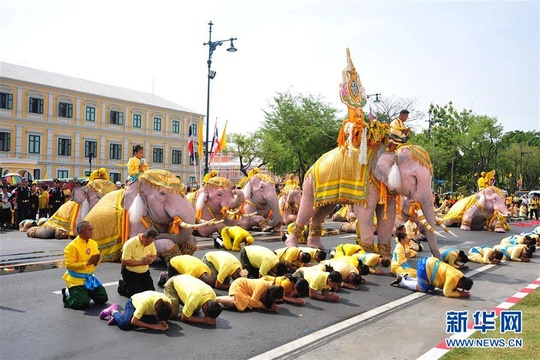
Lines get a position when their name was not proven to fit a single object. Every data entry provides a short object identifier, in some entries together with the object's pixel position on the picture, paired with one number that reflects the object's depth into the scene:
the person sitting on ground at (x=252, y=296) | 6.41
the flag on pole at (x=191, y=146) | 23.10
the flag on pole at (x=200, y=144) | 23.36
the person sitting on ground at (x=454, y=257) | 9.77
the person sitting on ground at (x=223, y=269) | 7.38
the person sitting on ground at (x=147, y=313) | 5.51
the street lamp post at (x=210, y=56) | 20.62
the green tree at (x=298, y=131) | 33.84
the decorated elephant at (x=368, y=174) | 9.63
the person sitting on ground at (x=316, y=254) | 8.47
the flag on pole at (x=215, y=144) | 24.55
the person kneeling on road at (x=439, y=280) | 7.46
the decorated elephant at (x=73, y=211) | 12.79
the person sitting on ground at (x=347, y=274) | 7.88
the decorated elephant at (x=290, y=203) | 18.05
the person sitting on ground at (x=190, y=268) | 6.98
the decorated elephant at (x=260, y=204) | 16.33
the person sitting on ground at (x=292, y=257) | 8.57
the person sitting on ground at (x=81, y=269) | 6.30
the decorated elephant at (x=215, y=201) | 14.45
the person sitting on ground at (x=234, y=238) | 11.34
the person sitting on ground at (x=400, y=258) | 8.78
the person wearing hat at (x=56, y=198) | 19.70
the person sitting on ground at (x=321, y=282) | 7.10
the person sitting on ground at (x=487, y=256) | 10.91
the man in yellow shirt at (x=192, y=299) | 5.69
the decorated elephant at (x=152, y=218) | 8.95
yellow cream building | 41.16
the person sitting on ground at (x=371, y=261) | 8.96
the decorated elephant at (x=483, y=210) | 19.05
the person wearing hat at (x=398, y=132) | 10.01
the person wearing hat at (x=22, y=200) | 18.17
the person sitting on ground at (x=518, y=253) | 11.44
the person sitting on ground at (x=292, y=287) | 6.81
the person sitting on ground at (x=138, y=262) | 6.52
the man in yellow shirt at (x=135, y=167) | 9.48
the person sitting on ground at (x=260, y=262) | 7.59
